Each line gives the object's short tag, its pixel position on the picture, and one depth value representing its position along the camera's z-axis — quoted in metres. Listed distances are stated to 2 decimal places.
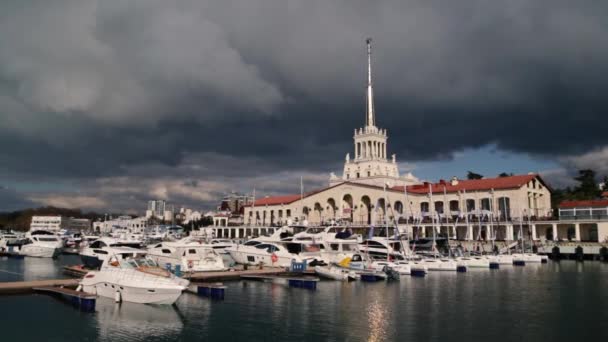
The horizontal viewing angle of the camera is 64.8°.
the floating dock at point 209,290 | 29.85
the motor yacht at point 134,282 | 25.94
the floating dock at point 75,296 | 25.30
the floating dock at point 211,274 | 36.59
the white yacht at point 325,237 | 49.45
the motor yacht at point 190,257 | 40.56
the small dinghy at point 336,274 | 38.84
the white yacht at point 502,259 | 54.94
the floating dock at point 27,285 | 28.68
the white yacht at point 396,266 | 41.49
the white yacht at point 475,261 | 51.84
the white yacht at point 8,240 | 77.02
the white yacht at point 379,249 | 50.62
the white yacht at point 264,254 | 45.44
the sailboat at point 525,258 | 56.66
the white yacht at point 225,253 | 49.82
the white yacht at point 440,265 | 48.00
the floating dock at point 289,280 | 35.22
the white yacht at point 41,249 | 64.19
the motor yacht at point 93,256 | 42.97
